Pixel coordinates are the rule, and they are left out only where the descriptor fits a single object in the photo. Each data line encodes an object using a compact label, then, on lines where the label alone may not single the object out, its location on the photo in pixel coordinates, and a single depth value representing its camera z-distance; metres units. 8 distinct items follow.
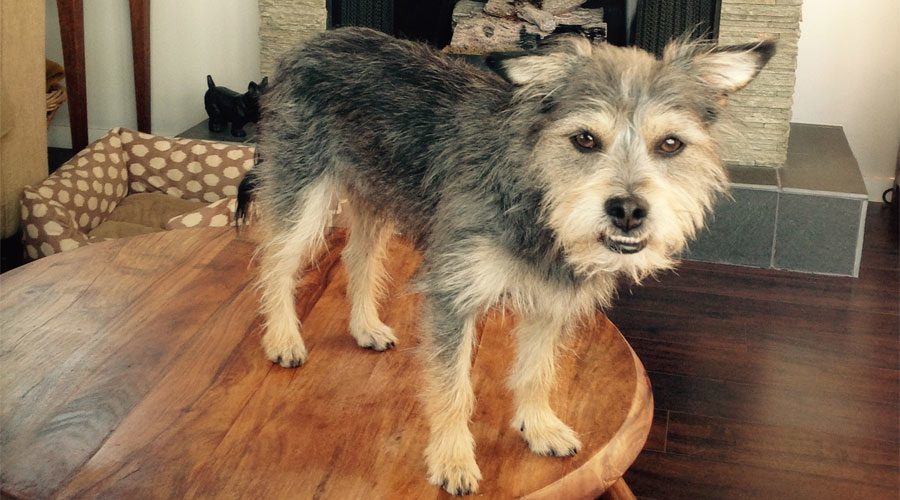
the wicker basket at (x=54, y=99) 3.68
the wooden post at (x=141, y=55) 3.66
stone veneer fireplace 3.11
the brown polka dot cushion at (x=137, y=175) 2.93
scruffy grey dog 1.24
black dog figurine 3.58
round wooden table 1.37
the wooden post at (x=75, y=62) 3.43
